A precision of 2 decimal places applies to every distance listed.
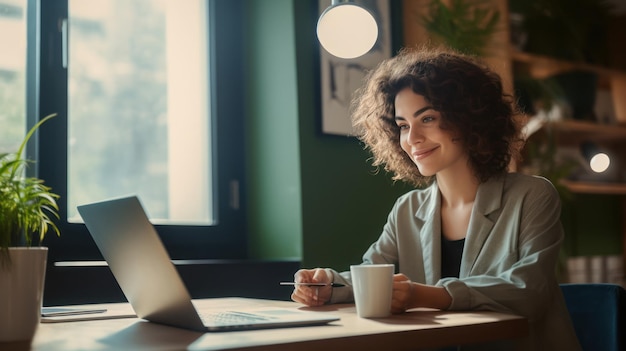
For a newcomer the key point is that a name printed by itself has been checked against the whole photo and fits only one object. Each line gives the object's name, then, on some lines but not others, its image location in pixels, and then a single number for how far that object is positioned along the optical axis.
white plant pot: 1.19
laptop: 1.15
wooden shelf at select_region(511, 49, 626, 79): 3.84
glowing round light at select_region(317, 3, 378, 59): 2.06
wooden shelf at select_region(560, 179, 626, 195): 4.06
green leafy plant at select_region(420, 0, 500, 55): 3.28
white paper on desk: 1.49
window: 2.74
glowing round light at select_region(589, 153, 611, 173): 3.13
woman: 1.66
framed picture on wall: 3.15
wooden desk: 1.04
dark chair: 1.58
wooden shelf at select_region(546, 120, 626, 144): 4.05
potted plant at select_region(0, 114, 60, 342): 1.19
